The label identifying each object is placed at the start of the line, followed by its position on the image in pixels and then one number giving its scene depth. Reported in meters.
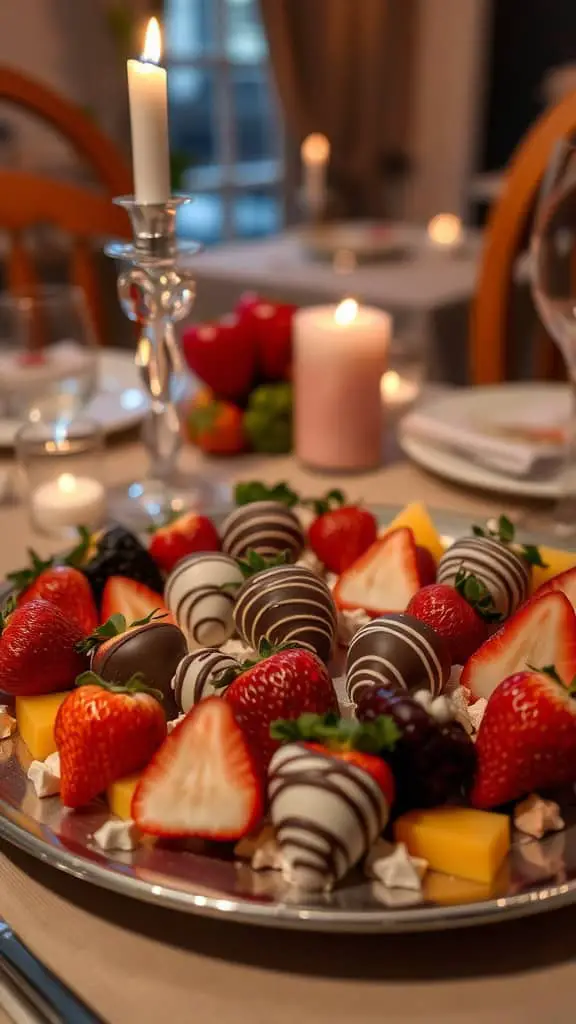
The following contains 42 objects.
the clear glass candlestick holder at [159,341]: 0.85
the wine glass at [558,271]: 0.90
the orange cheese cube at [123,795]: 0.49
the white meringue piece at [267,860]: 0.46
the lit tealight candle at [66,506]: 0.93
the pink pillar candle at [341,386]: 1.04
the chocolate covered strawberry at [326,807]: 0.43
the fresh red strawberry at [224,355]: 1.08
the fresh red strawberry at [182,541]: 0.76
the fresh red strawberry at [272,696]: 0.51
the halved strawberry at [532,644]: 0.57
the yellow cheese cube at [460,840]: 0.45
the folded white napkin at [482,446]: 0.96
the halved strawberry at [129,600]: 0.66
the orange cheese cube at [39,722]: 0.54
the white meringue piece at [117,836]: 0.48
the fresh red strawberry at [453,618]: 0.61
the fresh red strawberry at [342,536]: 0.77
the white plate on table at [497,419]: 0.96
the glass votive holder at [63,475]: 0.93
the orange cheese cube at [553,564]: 0.71
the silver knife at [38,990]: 0.41
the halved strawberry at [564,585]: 0.63
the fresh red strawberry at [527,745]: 0.48
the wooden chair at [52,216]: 1.69
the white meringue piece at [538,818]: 0.48
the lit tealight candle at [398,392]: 1.23
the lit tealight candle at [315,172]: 2.37
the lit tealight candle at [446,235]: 2.38
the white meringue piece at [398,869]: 0.45
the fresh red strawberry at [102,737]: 0.50
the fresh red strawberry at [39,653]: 0.56
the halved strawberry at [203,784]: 0.47
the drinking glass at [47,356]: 1.15
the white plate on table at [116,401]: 1.15
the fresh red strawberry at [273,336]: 1.11
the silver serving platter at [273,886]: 0.43
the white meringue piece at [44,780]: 0.51
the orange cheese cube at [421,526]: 0.77
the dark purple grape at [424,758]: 0.47
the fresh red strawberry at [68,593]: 0.66
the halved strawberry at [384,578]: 0.69
